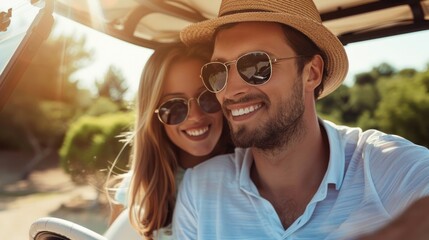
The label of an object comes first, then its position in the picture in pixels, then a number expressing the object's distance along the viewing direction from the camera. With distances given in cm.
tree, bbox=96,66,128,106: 1369
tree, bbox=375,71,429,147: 923
